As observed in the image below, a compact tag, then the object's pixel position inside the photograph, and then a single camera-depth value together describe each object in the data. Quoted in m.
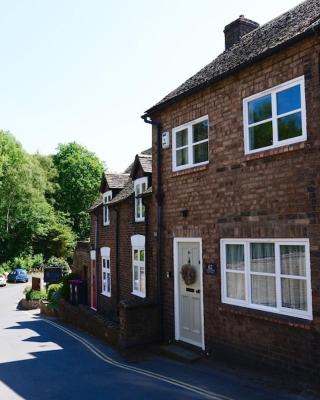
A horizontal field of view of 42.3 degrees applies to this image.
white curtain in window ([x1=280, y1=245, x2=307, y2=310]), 7.64
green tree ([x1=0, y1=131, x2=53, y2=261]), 47.78
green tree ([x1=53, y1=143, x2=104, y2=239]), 57.69
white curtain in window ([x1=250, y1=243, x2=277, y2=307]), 8.31
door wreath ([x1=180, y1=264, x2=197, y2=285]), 10.66
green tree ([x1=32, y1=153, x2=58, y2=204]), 55.03
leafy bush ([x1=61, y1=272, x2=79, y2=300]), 23.36
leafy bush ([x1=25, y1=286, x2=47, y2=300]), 27.15
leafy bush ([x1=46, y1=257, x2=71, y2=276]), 44.15
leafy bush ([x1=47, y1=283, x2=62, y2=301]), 23.80
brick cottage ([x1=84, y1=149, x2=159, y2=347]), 11.67
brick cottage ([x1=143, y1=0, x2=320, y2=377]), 7.62
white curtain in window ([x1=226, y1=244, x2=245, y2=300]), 9.07
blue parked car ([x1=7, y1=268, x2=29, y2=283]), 44.38
